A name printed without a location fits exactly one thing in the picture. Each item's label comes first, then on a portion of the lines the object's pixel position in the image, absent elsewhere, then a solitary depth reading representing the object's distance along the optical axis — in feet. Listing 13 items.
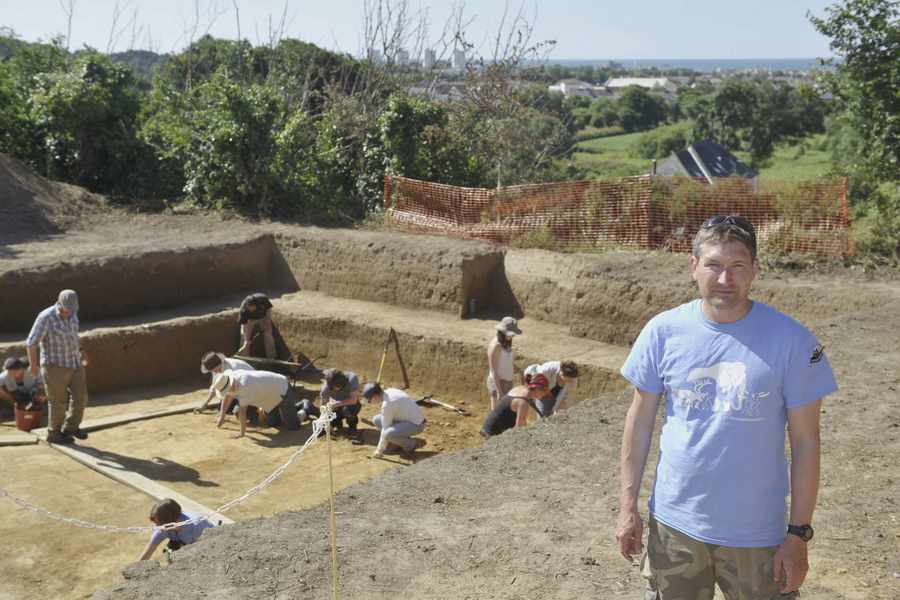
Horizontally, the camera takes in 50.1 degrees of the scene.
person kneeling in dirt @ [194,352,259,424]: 37.76
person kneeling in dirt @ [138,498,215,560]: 24.23
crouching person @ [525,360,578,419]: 33.68
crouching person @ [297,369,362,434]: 35.99
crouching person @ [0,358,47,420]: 37.76
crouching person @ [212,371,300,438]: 37.29
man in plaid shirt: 33.09
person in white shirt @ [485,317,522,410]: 37.35
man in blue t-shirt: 11.19
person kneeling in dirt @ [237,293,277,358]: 46.03
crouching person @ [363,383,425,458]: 35.35
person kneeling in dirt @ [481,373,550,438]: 32.45
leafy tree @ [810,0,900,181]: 48.57
